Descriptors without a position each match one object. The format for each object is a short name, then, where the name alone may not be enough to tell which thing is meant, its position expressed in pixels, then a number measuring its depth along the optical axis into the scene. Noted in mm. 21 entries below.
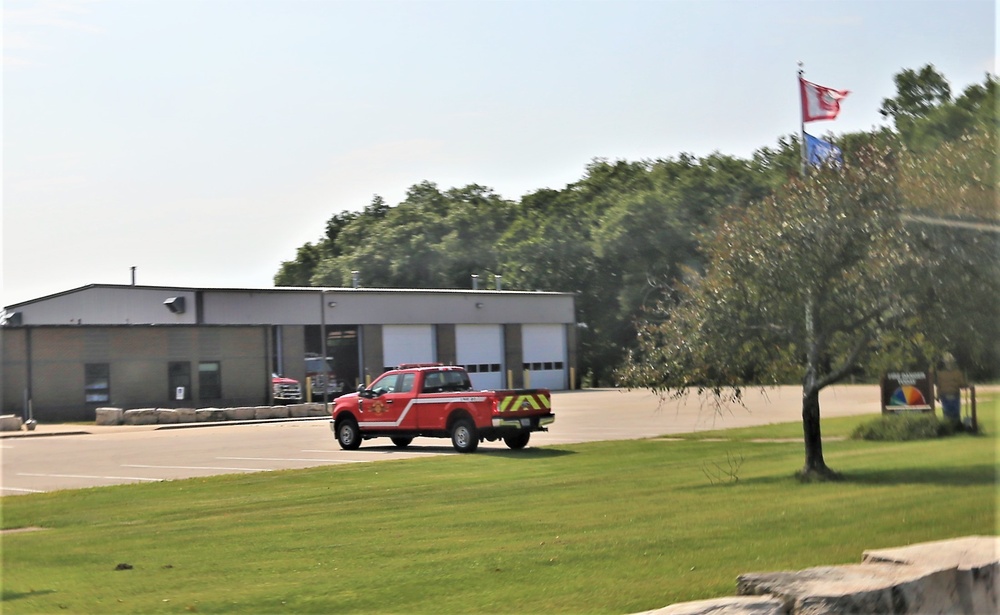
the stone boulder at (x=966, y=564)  7117
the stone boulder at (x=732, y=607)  6195
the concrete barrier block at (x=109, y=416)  44969
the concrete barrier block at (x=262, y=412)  46500
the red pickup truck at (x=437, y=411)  25188
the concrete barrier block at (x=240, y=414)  45906
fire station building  48719
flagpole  25975
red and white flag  29219
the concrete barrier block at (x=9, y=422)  40969
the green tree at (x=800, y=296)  15875
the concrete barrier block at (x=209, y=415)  44969
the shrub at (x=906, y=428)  24172
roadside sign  26328
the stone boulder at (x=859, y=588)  6367
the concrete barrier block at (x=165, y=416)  44750
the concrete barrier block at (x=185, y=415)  44719
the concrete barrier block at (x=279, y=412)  46844
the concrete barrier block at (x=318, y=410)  48469
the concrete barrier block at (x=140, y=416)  44750
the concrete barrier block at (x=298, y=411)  47312
